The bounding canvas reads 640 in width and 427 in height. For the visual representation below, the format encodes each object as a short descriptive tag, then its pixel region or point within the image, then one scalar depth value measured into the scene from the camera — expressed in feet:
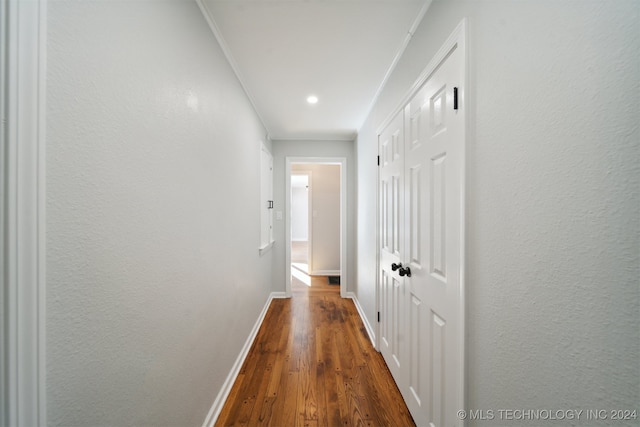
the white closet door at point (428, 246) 3.44
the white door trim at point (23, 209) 1.58
